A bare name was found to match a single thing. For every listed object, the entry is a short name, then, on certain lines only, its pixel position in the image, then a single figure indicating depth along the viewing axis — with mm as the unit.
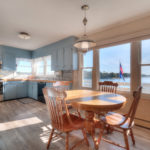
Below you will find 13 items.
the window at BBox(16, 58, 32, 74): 5172
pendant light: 1723
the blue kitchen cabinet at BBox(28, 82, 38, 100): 4193
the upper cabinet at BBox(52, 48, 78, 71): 3390
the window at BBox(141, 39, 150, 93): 2258
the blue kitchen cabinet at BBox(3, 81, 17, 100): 4148
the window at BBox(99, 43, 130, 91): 2578
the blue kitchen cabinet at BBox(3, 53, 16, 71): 4629
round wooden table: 1137
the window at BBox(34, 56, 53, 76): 4816
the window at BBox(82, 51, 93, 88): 3310
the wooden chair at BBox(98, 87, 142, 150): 1204
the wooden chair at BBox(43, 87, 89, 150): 1178
